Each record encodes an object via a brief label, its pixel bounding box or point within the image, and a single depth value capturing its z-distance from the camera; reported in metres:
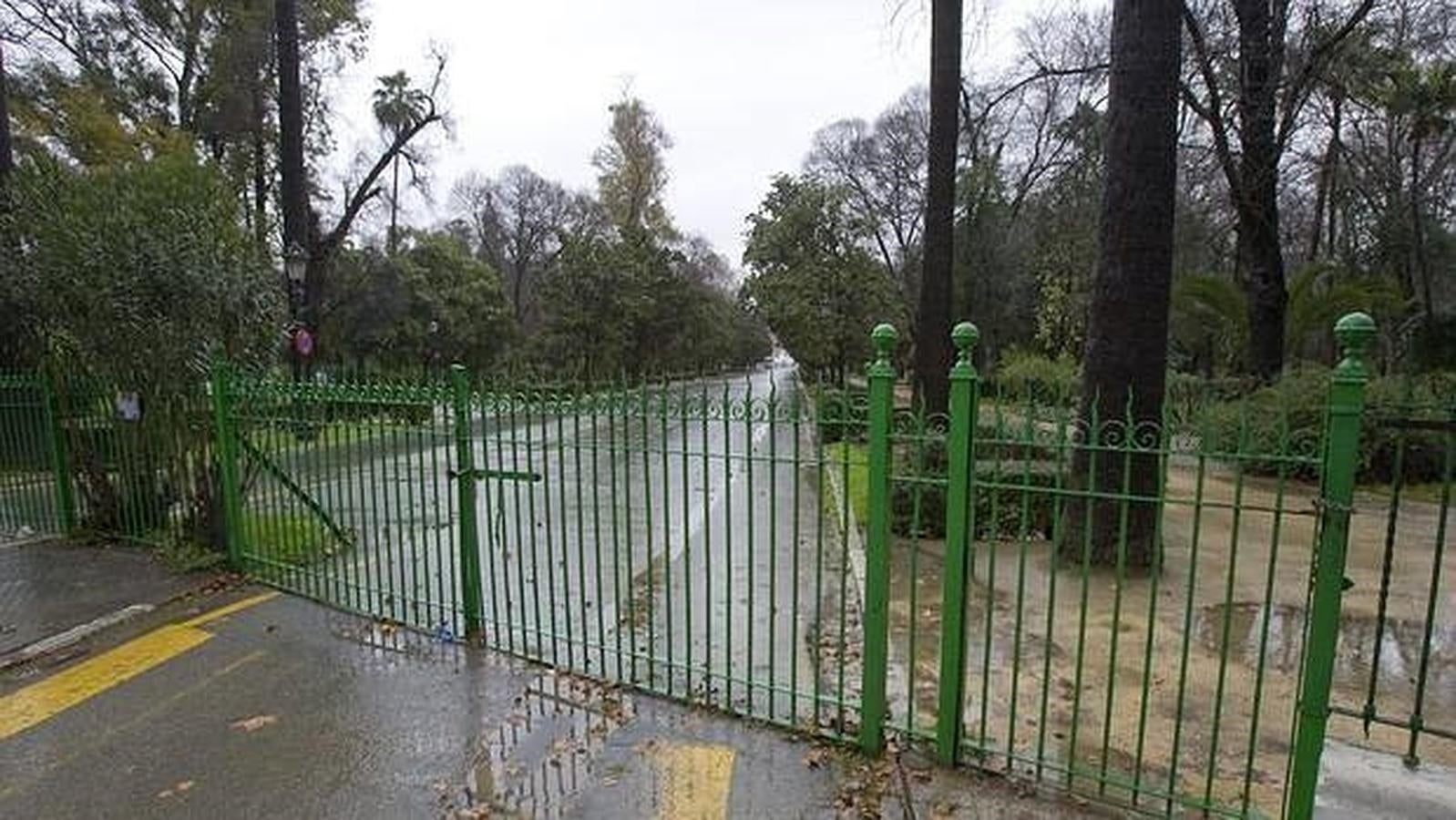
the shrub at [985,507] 8.42
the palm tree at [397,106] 21.56
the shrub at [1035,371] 18.75
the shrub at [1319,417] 10.31
